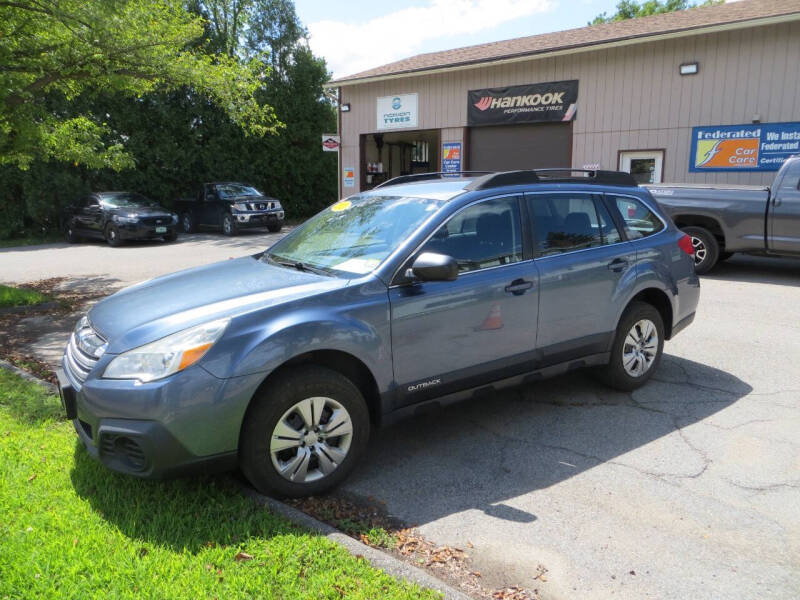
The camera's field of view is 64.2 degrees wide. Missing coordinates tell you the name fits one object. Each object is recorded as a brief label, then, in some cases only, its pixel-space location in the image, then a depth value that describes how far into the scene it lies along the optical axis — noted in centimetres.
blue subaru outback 314
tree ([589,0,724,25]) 4528
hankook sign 1590
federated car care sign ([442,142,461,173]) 1802
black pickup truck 1944
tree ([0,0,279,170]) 807
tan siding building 1334
